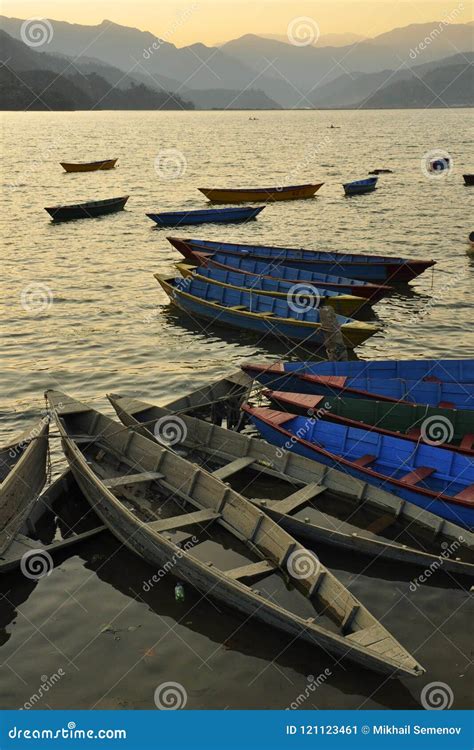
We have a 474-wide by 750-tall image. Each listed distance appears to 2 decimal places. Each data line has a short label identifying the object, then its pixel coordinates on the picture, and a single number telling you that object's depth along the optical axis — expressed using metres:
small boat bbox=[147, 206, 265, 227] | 52.59
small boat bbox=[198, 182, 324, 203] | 64.19
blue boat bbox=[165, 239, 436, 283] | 33.25
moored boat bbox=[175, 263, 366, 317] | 27.55
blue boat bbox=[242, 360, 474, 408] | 19.27
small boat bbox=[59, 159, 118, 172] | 93.50
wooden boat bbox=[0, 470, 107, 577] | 14.34
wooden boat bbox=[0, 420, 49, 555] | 14.91
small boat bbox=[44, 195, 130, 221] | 55.41
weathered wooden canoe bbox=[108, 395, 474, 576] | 14.42
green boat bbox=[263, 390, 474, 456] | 17.69
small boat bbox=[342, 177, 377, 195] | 68.94
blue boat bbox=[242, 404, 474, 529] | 15.23
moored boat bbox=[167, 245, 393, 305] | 29.05
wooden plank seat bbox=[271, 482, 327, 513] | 15.38
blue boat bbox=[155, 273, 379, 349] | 25.44
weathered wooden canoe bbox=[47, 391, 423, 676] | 11.73
